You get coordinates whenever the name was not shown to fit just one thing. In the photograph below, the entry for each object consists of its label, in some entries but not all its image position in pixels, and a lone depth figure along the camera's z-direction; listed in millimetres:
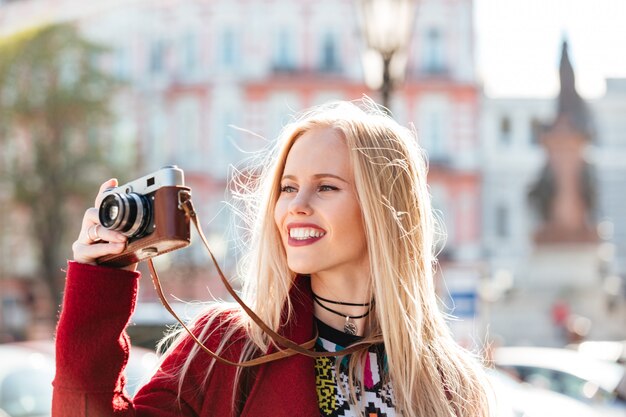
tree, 36625
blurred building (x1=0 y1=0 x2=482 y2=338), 42062
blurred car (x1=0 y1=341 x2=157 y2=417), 6730
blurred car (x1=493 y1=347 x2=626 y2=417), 13445
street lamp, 8859
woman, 2805
